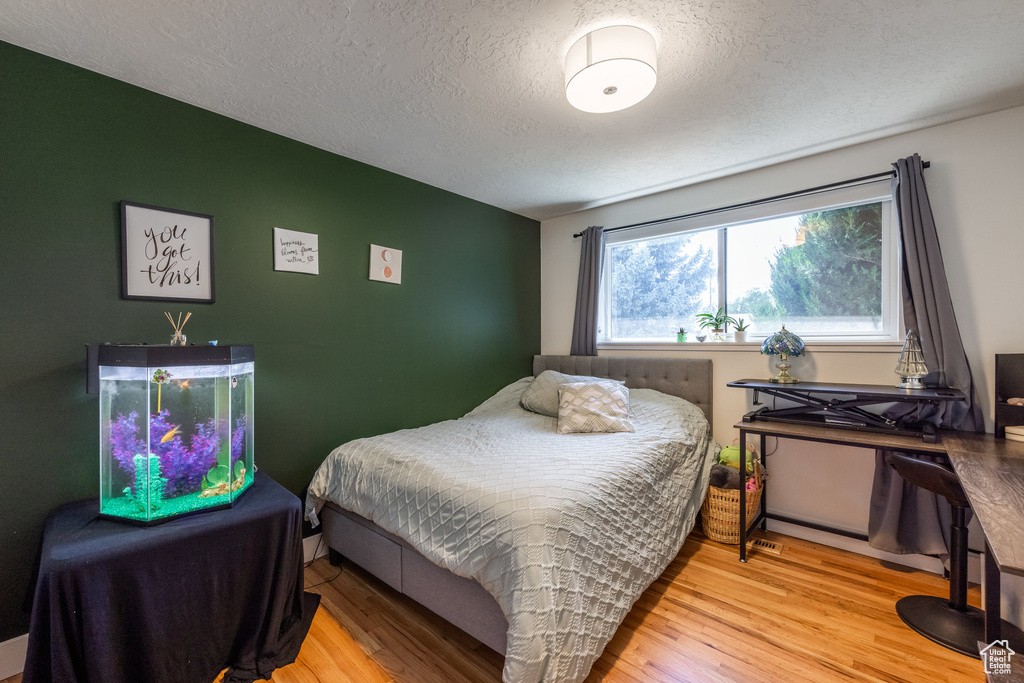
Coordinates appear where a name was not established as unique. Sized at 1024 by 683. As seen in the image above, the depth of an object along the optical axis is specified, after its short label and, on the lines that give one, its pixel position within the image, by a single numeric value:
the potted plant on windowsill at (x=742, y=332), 3.03
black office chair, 1.72
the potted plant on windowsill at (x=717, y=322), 3.10
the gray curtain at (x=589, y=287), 3.63
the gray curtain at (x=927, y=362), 2.18
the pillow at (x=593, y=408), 2.63
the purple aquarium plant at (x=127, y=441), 1.50
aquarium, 1.51
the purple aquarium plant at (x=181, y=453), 1.52
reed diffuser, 1.79
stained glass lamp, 2.63
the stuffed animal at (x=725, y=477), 2.65
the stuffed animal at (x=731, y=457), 2.79
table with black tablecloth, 1.27
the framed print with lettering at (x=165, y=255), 1.89
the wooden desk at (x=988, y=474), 0.96
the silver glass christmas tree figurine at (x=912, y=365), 2.21
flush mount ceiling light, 1.55
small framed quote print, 2.36
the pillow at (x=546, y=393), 3.17
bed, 1.40
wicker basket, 2.61
